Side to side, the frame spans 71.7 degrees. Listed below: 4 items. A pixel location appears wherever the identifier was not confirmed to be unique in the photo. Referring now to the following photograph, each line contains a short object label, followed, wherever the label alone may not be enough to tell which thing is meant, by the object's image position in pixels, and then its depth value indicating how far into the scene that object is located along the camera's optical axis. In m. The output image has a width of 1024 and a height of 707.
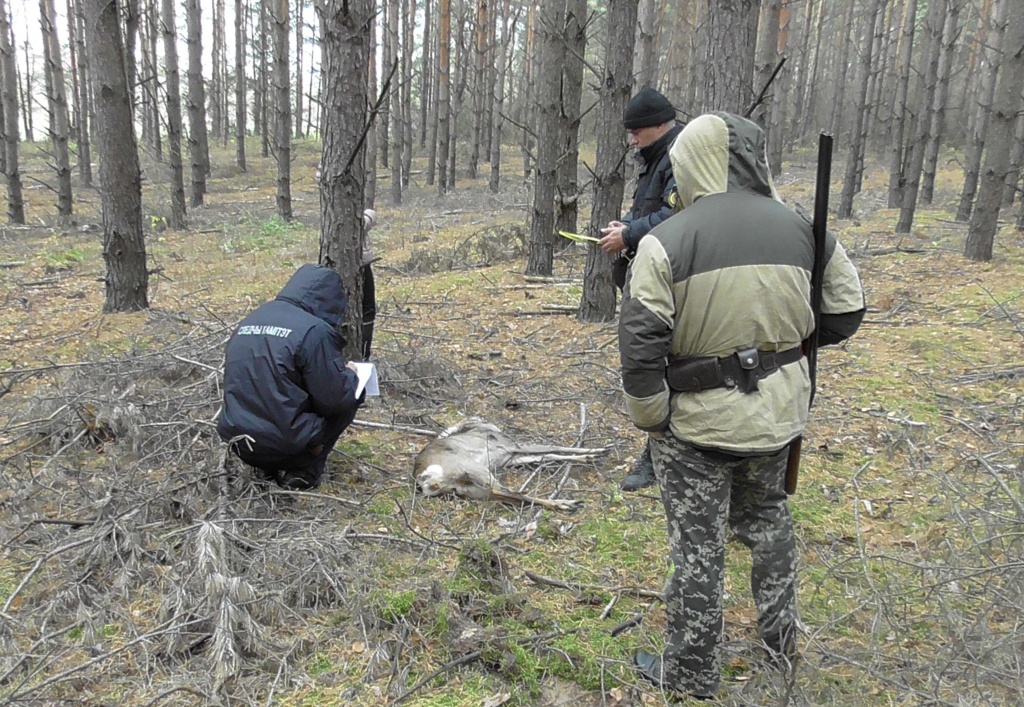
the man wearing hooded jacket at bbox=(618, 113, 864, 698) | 2.45
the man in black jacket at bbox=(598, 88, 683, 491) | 4.03
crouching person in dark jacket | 3.72
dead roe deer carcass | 4.23
